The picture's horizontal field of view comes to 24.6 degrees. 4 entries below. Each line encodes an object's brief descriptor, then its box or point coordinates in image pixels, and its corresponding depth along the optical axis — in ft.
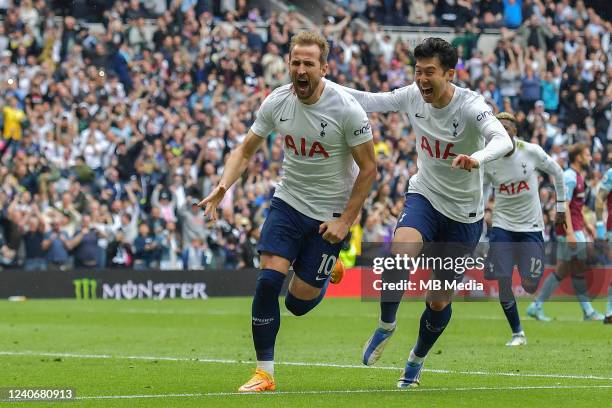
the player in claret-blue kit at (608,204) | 62.90
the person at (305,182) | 35.47
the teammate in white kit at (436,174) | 36.78
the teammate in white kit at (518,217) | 55.72
